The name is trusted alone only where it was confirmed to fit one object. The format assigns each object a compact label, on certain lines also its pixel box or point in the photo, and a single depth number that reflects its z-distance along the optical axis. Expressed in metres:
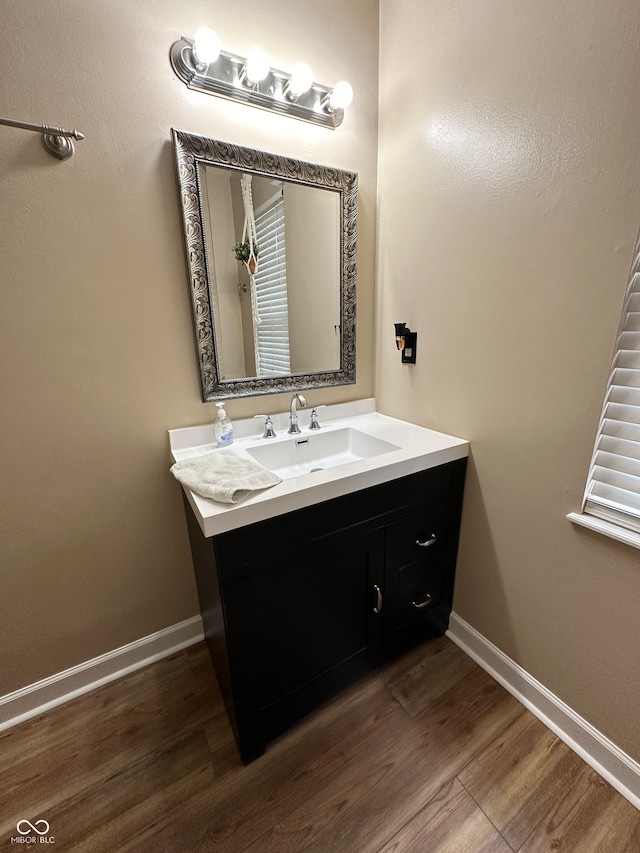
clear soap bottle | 1.34
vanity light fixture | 1.09
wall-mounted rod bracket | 0.93
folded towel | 0.94
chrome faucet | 1.48
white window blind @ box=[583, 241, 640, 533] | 0.88
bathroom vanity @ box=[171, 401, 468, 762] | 0.96
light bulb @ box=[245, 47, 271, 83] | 1.12
